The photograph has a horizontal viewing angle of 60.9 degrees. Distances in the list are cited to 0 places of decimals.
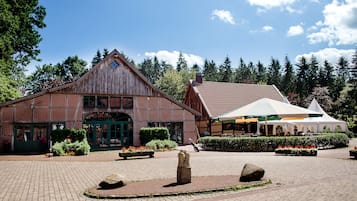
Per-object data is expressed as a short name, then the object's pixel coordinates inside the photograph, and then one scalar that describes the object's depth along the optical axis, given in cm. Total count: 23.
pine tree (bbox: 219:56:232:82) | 7552
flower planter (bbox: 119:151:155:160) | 1652
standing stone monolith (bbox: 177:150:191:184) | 877
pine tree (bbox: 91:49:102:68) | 7369
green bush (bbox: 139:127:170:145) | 2534
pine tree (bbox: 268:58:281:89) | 7094
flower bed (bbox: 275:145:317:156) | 1605
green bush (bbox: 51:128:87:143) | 2178
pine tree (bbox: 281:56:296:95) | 6562
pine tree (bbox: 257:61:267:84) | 7755
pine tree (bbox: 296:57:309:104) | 6412
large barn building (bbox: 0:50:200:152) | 2278
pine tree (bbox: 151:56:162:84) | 10402
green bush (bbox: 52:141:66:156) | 1944
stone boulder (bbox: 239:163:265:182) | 879
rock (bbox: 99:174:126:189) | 834
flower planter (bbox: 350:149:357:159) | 1409
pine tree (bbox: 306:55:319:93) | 6494
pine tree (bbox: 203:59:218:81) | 8171
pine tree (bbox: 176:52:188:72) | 10012
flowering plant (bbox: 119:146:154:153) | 1683
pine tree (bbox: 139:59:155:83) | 10438
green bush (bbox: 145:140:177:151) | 2271
